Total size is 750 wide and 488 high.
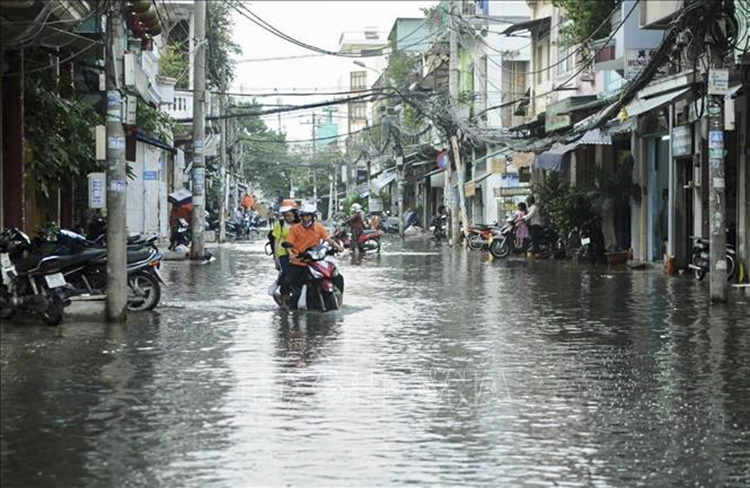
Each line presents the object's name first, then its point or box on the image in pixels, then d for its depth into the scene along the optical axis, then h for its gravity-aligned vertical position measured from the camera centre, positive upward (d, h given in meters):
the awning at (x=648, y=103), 23.94 +2.61
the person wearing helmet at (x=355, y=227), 38.72 +0.08
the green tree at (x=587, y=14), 30.83 +5.40
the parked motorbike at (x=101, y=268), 15.77 -0.48
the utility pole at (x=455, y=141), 43.22 +3.21
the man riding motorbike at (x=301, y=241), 16.95 -0.16
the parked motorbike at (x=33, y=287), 14.52 -0.66
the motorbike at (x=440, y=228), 53.67 +0.04
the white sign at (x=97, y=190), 16.50 +0.55
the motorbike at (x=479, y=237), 39.34 -0.26
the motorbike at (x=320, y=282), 16.94 -0.72
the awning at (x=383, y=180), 79.94 +3.25
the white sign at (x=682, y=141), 26.39 +1.88
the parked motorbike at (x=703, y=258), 21.50 -0.56
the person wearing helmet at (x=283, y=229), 17.30 +0.01
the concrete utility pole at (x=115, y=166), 14.71 +0.78
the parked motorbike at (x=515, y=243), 34.69 -0.41
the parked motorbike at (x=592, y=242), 31.77 -0.36
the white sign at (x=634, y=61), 26.97 +3.67
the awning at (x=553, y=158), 36.53 +2.11
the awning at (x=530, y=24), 41.86 +7.02
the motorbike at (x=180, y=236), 36.38 -0.17
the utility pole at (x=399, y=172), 65.38 +3.11
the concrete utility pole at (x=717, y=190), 17.92 +0.54
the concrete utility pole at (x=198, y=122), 32.41 +2.88
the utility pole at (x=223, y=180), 50.31 +2.25
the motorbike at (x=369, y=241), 39.00 -0.37
